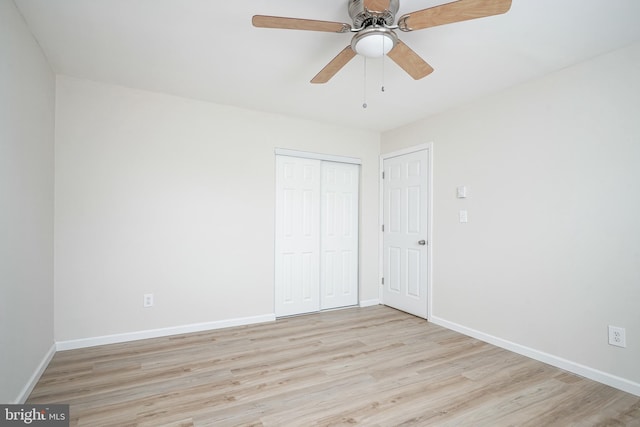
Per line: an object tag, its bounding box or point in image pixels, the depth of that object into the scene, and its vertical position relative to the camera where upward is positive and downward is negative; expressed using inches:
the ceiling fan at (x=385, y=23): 57.1 +40.0
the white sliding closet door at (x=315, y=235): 148.3 -11.1
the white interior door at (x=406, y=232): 146.7 -9.3
